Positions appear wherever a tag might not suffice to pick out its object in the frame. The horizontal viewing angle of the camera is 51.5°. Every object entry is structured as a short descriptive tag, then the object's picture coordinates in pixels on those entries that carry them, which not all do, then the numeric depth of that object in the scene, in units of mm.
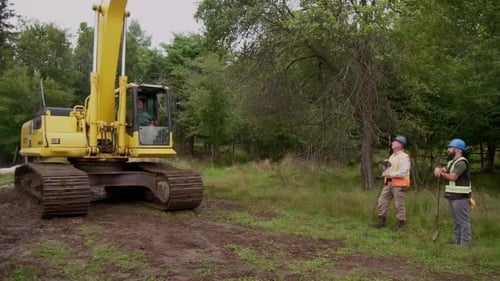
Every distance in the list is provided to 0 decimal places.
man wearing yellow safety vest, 7285
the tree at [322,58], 12094
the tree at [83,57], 43594
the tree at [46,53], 41562
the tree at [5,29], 43488
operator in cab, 10726
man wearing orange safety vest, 8492
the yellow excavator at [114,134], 10297
